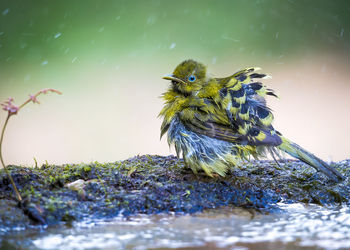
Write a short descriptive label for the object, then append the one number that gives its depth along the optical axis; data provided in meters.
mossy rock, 5.49
